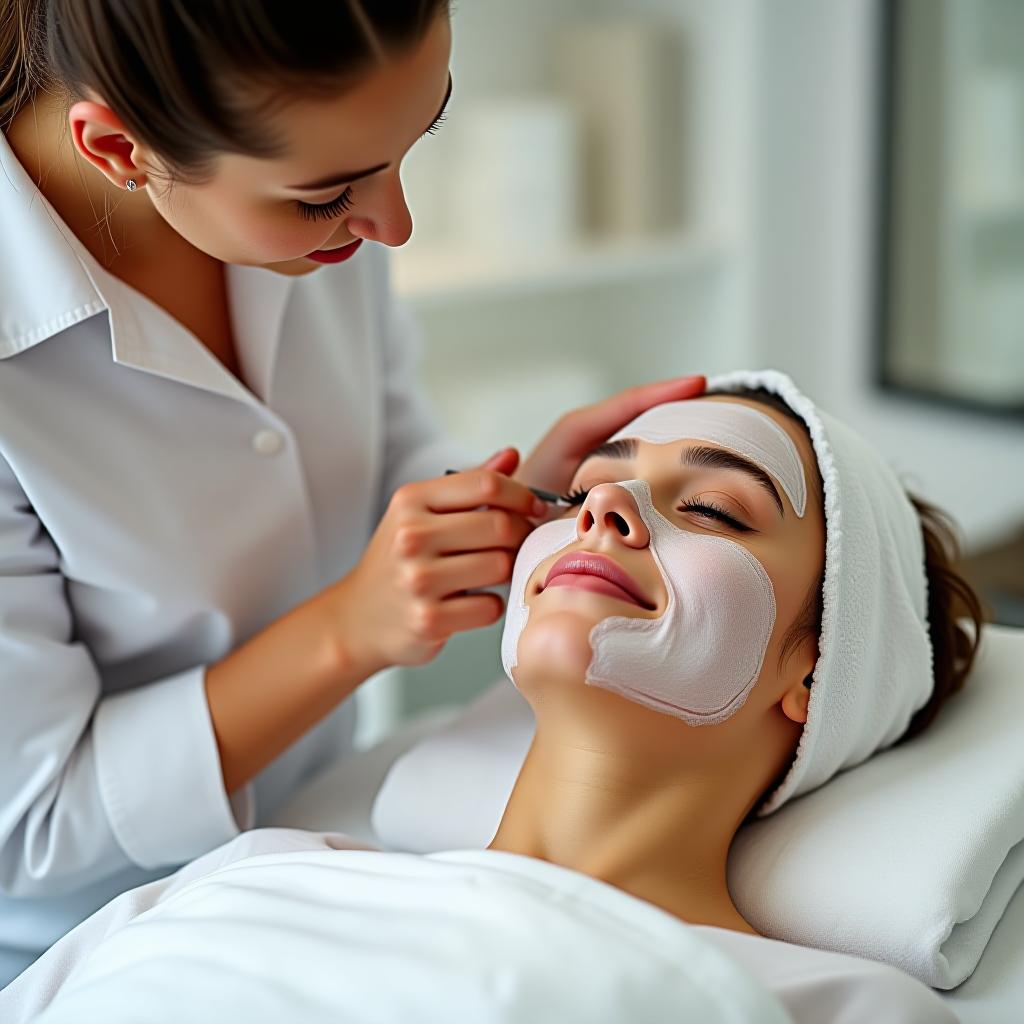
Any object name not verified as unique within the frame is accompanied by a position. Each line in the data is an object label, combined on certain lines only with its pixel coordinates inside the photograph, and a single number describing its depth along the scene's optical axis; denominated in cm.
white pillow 100
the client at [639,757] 81
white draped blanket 78
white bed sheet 98
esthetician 96
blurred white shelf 238
